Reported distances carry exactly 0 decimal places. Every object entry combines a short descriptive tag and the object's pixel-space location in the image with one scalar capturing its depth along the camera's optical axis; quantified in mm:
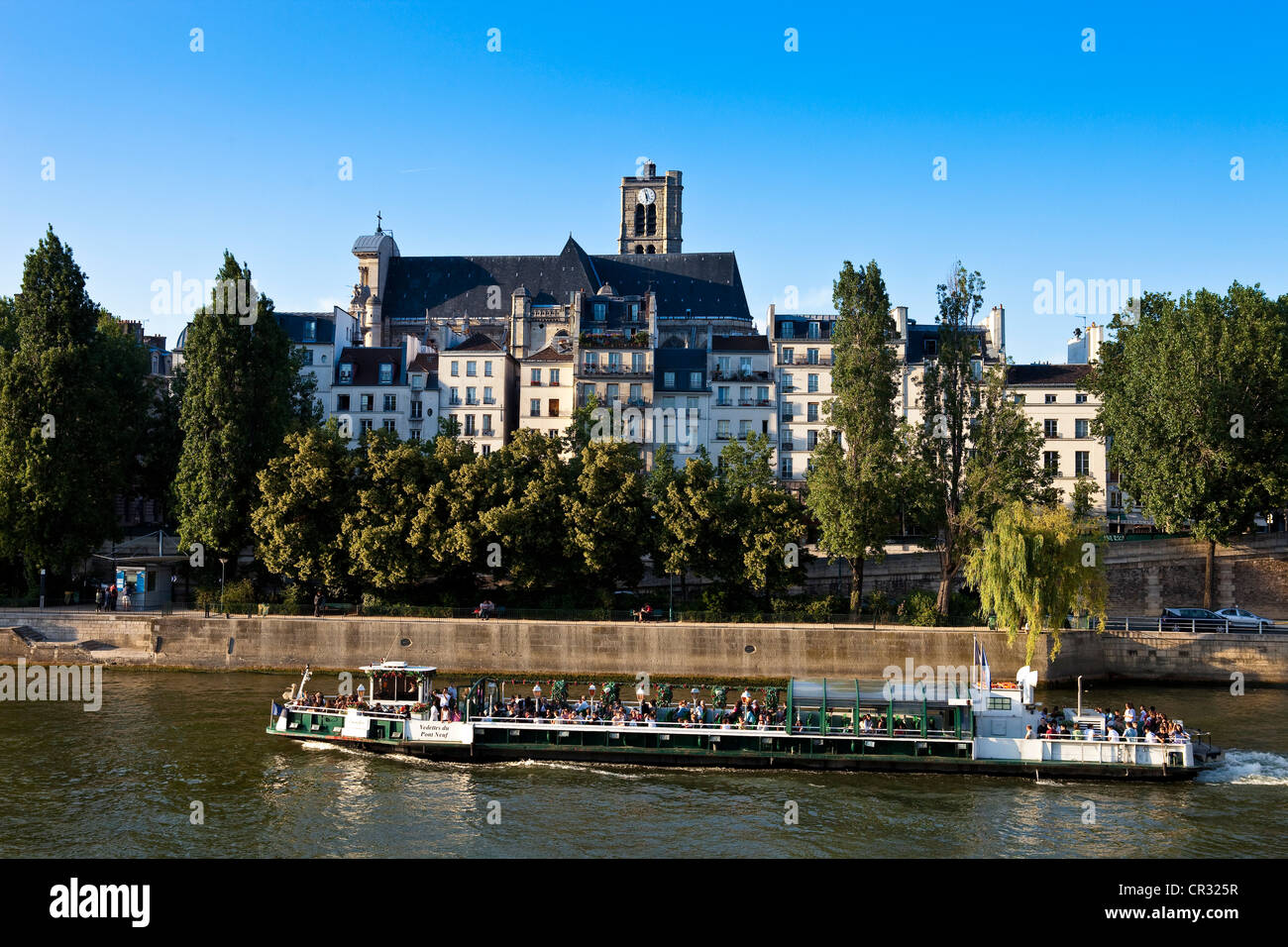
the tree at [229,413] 58188
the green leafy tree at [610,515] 53594
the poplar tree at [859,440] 52938
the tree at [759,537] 53000
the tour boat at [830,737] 34875
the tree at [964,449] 51812
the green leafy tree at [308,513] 55031
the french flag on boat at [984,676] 37562
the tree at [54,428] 57094
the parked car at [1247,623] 53625
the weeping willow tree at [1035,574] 44594
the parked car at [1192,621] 52875
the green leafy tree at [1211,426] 60312
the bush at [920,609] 51250
